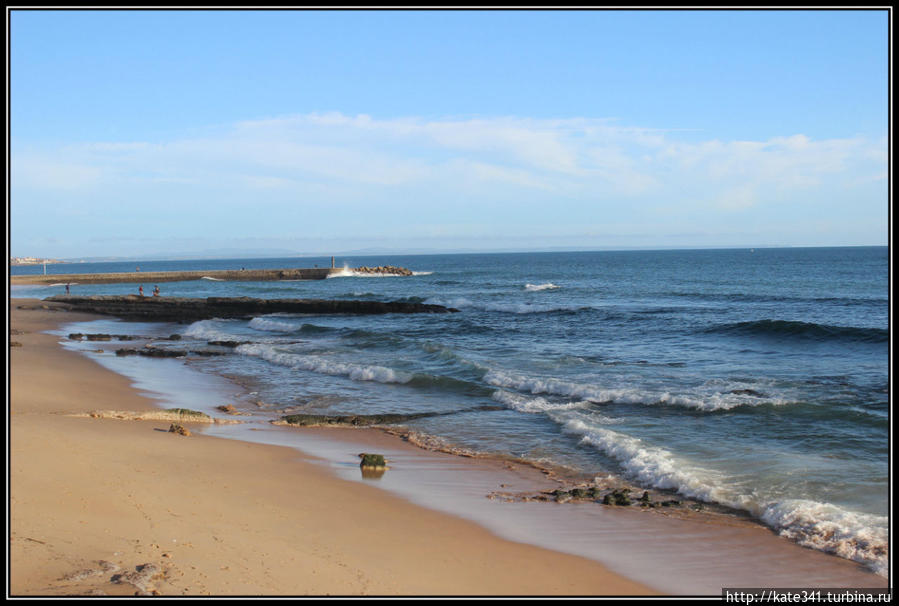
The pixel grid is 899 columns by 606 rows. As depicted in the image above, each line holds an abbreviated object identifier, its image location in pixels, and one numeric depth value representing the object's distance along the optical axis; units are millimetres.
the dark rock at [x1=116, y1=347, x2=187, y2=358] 19875
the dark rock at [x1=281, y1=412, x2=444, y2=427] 11031
